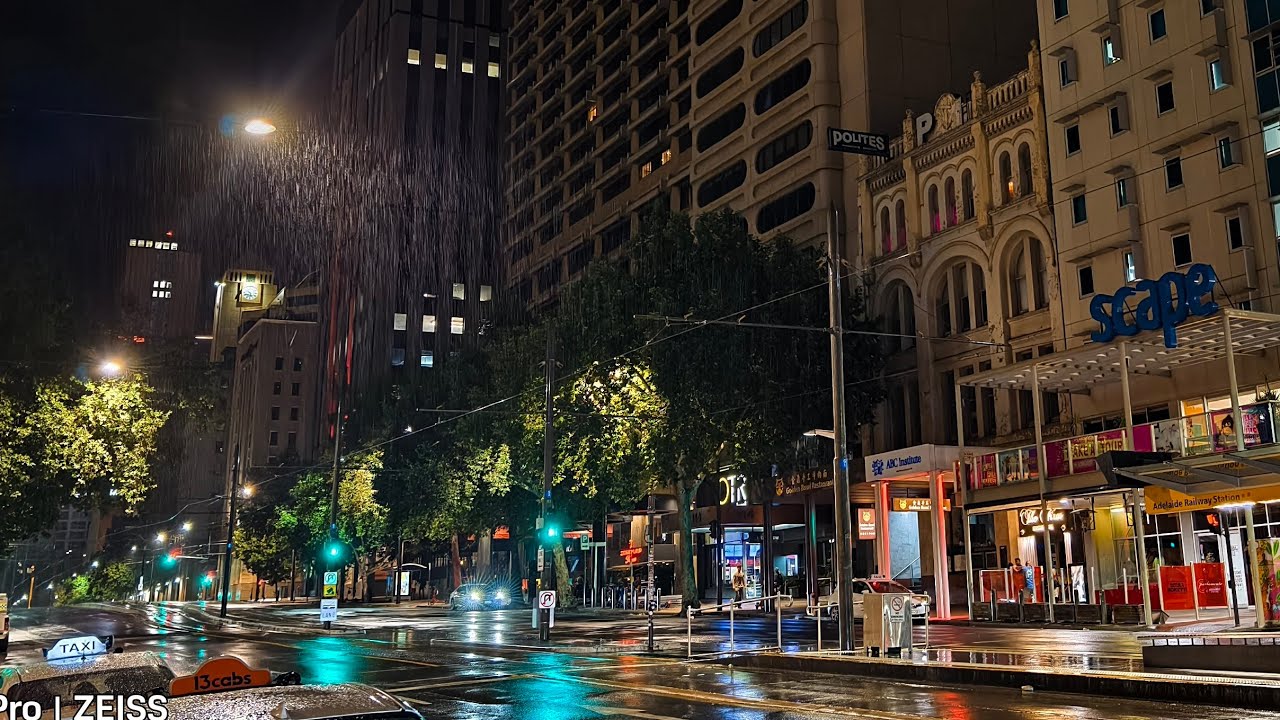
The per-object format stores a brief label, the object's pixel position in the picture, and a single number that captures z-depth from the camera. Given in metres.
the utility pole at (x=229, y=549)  52.29
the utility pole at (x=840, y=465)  20.42
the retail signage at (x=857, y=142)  45.47
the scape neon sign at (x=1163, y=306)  27.38
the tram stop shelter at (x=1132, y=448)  21.11
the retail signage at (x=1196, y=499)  23.78
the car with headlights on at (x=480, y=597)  56.94
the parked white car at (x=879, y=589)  28.22
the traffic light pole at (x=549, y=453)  30.02
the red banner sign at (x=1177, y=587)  26.88
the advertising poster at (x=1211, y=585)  27.17
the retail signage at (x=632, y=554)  50.03
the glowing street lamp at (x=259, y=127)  13.10
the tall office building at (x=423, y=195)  126.00
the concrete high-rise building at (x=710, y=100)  51.91
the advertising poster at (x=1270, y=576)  19.28
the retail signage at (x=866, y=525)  40.47
